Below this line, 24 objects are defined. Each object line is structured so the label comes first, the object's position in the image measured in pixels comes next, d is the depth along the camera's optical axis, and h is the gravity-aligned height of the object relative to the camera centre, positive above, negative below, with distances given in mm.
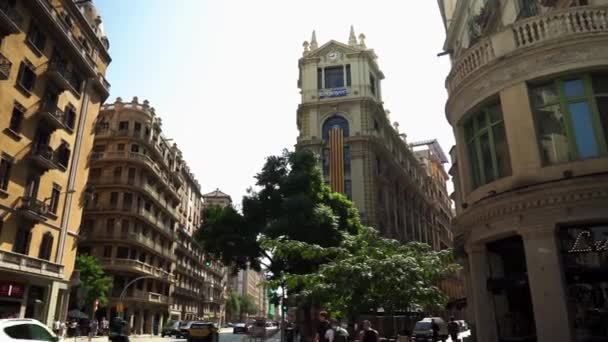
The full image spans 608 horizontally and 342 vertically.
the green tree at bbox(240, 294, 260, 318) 118481 +3264
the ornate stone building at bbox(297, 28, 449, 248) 51062 +20953
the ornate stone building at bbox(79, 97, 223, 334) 48406 +11108
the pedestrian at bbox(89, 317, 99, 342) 31059 -603
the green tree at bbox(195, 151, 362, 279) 31938 +6991
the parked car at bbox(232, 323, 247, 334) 54919 -1244
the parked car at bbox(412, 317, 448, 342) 27922 -734
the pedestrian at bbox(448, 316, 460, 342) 23959 -540
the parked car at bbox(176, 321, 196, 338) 41016 -1018
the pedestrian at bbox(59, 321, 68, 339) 29141 -677
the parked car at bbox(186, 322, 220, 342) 27609 -851
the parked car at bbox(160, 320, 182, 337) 43531 -1091
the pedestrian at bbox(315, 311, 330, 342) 12665 -214
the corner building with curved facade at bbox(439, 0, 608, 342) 9250 +2940
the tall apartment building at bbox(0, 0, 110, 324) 25188 +9973
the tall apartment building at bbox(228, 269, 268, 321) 125675 +8926
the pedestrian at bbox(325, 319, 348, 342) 12078 -416
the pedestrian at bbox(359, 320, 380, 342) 11070 -381
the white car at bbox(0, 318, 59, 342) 9535 -272
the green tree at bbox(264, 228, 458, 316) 16031 +1333
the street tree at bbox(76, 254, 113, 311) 38731 +3130
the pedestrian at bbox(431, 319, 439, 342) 24781 -597
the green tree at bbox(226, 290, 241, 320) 104781 +2961
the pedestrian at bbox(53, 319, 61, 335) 28516 -518
